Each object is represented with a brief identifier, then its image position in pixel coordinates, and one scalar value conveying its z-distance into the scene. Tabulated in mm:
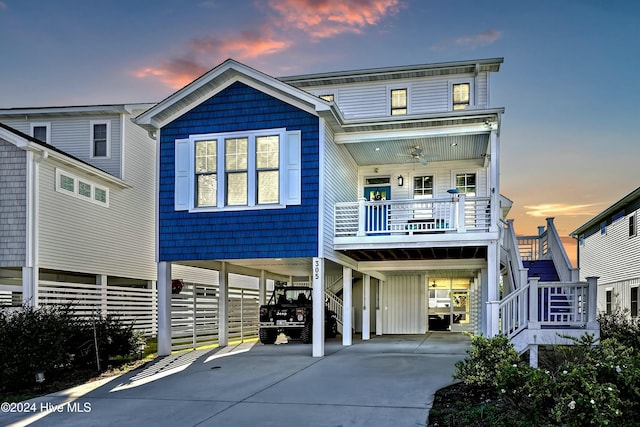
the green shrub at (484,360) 9320
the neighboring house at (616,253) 21516
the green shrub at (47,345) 10836
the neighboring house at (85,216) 16641
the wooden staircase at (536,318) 11508
